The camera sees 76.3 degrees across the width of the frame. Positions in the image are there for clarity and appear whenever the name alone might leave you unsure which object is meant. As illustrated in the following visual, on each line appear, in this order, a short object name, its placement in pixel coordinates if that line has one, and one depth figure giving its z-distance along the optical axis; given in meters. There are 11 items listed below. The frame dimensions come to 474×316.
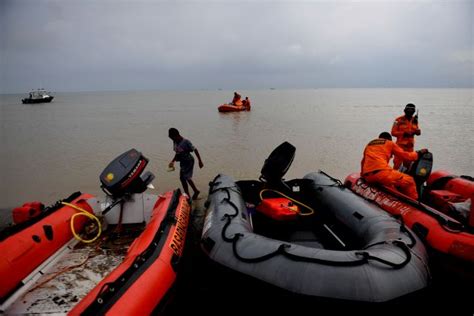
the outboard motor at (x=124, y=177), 3.41
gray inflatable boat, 2.05
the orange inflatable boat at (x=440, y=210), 2.67
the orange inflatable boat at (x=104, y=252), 2.13
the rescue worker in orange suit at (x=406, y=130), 4.96
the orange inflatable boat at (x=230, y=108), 24.08
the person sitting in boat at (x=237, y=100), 24.20
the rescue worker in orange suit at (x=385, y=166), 3.79
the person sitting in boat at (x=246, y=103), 25.19
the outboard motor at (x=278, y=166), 3.84
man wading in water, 4.91
